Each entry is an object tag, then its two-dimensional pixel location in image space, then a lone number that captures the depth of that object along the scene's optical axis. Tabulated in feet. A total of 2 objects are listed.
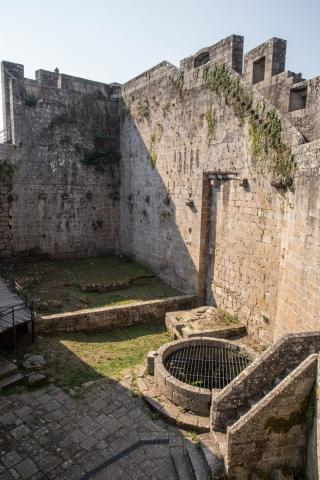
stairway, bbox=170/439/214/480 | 17.85
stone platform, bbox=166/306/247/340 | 31.45
